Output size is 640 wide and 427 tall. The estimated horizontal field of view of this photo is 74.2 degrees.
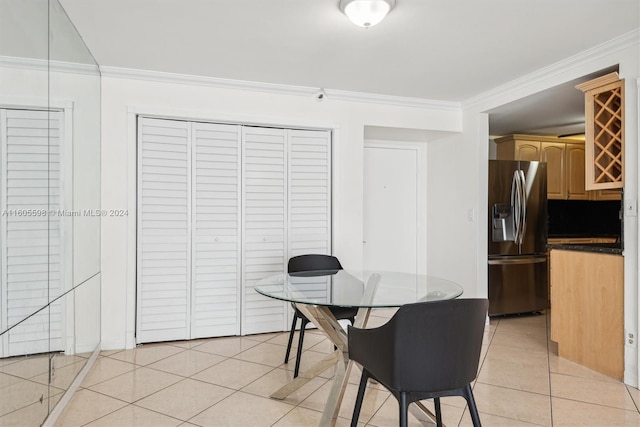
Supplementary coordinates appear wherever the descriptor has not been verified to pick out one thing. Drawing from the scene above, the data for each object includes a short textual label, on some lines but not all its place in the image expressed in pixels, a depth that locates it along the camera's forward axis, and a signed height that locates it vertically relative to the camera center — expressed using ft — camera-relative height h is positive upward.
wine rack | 9.55 +2.07
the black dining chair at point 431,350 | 5.45 -1.73
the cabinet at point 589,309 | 9.43 -2.14
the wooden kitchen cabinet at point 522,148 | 17.56 +2.99
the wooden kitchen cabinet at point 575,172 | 18.13 +2.04
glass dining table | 6.82 -1.31
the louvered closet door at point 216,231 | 12.25 -0.39
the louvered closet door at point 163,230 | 11.73 -0.36
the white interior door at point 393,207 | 16.25 +0.46
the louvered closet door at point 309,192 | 13.21 +0.82
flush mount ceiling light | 7.45 +3.74
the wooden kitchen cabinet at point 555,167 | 17.85 +2.22
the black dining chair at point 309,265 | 10.05 -1.25
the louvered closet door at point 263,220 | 12.73 -0.07
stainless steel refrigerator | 14.49 -0.62
